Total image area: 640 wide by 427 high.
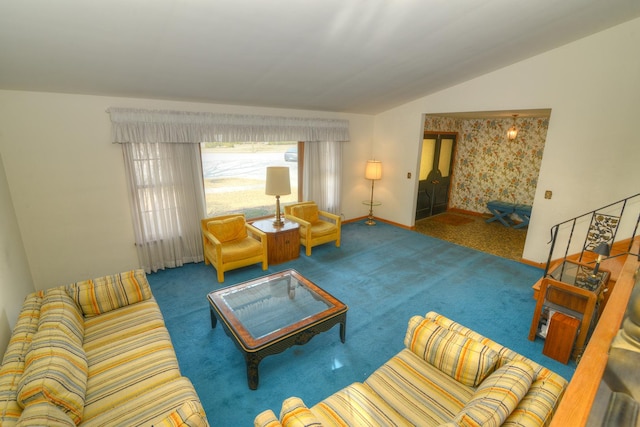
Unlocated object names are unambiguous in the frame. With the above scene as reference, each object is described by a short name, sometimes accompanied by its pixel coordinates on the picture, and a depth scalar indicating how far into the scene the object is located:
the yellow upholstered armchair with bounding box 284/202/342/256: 4.62
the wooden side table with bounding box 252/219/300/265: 4.20
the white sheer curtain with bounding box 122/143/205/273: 3.72
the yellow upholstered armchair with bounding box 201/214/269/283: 3.76
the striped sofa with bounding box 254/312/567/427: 1.25
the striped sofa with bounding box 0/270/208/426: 1.35
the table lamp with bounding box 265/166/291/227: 4.14
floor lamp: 5.95
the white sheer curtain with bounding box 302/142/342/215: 5.38
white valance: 3.47
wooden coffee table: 2.17
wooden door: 6.39
